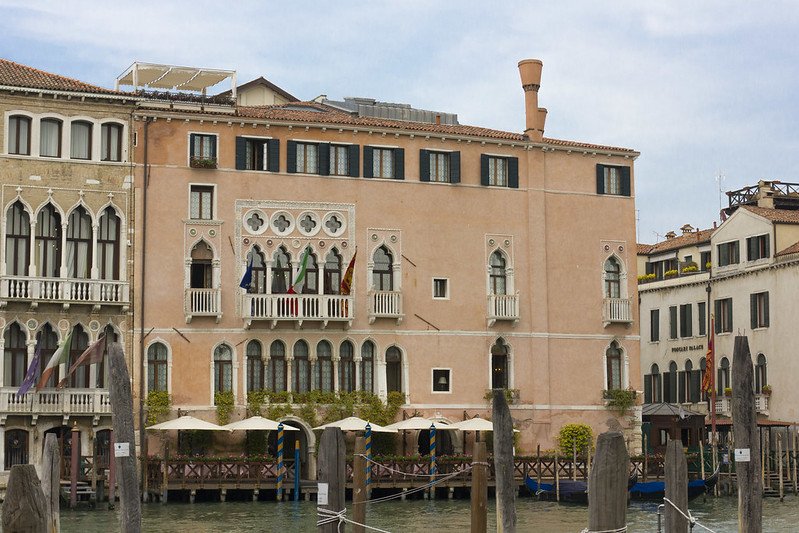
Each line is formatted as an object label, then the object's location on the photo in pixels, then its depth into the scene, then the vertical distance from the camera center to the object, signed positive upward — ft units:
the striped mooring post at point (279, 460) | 111.96 -4.31
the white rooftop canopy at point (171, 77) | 122.11 +27.55
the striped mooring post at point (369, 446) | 112.41 -3.37
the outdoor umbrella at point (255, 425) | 113.19 -1.66
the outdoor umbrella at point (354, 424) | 115.44 -1.63
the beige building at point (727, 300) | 149.07 +11.20
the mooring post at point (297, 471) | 112.06 -5.16
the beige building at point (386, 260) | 118.83 +12.18
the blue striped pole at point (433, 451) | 116.06 -3.78
